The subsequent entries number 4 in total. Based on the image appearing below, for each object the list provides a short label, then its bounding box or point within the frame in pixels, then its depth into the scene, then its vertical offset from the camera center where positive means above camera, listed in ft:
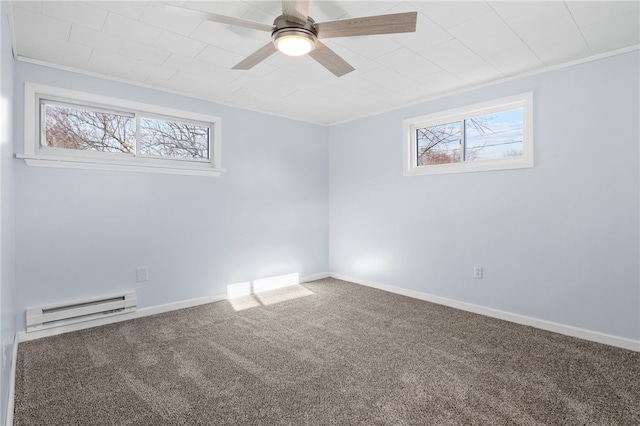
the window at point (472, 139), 10.56 +2.65
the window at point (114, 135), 9.44 +2.63
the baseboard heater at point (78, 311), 9.18 -2.78
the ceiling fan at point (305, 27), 5.63 +3.37
